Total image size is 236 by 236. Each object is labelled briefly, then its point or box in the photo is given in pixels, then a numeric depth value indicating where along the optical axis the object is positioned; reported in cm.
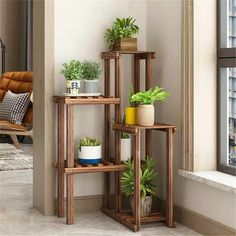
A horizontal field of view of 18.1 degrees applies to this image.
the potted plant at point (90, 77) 512
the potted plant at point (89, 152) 501
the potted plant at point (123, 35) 514
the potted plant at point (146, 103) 472
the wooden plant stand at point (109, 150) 474
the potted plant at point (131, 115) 486
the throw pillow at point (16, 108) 953
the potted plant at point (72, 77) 500
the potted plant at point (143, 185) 488
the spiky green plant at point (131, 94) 501
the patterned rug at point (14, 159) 790
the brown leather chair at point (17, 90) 945
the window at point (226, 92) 464
